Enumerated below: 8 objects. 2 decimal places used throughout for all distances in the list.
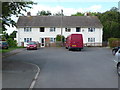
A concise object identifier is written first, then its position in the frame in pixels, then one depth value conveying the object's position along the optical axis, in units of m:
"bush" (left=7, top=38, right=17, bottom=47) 22.69
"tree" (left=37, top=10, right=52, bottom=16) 45.56
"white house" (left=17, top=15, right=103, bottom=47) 24.81
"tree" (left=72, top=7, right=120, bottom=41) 29.36
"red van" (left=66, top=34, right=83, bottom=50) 15.82
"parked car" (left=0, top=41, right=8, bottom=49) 17.99
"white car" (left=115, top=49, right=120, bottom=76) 5.48
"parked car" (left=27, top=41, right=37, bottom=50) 18.17
